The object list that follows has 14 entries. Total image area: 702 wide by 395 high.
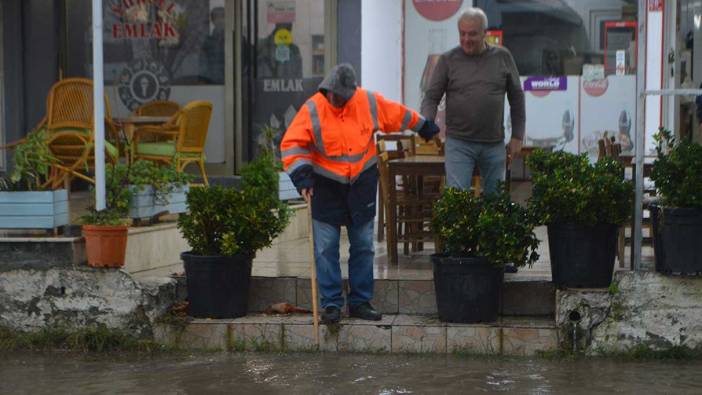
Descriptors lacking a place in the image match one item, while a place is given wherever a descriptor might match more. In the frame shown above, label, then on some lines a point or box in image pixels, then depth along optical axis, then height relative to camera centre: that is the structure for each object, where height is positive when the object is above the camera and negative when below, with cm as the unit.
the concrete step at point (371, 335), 1545 -148
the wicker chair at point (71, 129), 1962 -20
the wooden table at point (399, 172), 1803 -50
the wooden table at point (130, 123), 2189 -16
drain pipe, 1541 -137
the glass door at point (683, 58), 2320 +44
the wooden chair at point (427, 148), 2277 -41
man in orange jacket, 1559 -41
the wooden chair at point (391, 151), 2070 -40
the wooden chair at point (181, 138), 2228 -31
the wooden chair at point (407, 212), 1848 -86
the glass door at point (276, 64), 2648 +43
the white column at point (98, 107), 1645 -2
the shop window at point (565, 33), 2489 +72
